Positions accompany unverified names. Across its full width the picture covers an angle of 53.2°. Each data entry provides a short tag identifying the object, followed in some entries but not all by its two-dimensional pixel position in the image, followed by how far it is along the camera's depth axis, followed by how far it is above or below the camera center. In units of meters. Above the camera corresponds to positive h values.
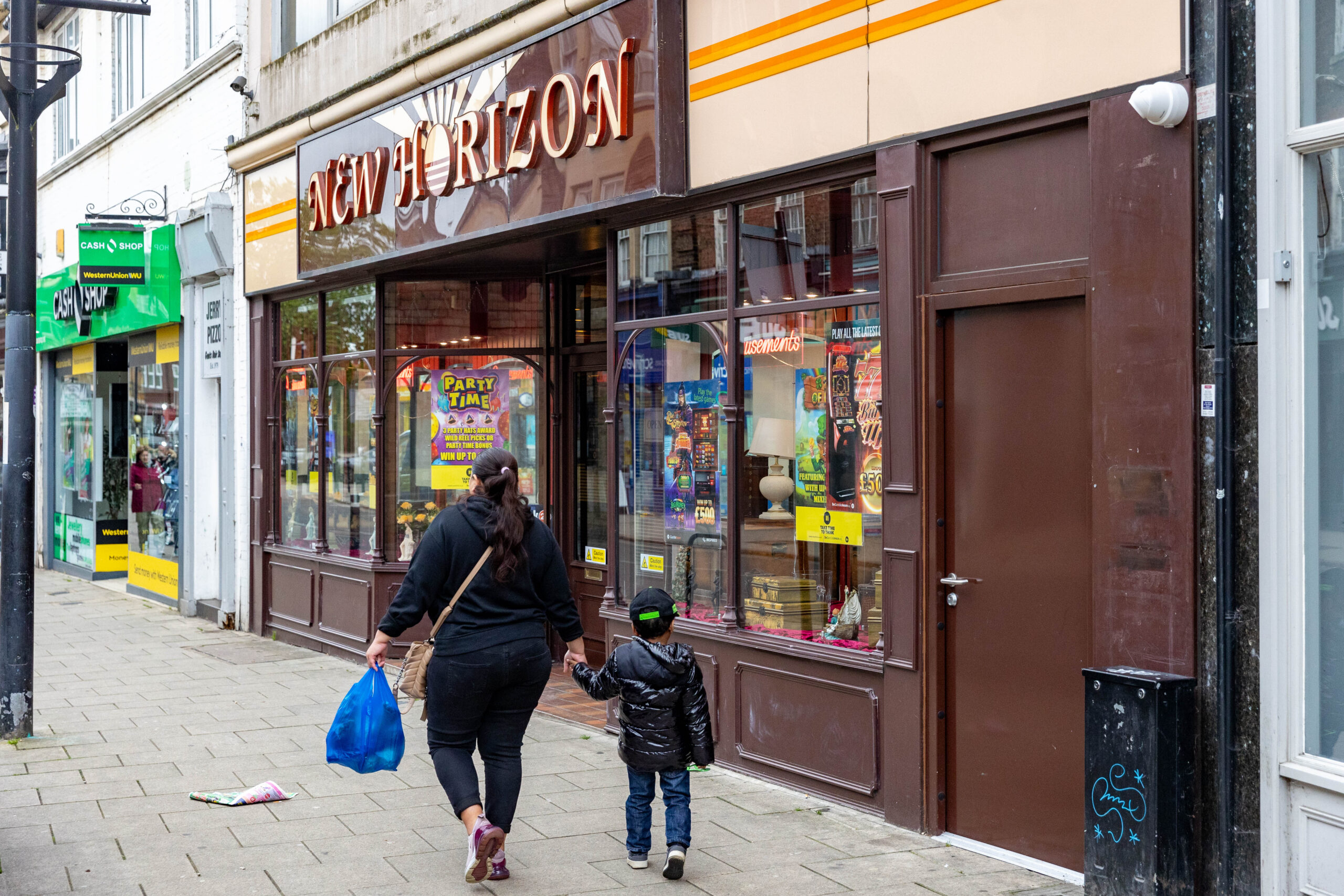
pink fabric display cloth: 6.74 -0.99
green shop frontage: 14.86 +0.57
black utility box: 4.80 -1.23
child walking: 5.45 -1.05
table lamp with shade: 7.25 -0.04
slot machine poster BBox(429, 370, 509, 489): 11.30 +0.21
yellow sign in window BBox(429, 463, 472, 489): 11.37 -0.23
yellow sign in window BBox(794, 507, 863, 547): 6.82 -0.41
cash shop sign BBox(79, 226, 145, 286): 14.60 +2.14
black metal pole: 8.44 +0.49
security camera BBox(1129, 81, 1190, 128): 4.98 +1.28
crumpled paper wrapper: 6.76 -1.75
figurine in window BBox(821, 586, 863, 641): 6.80 -0.89
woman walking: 5.52 -0.79
